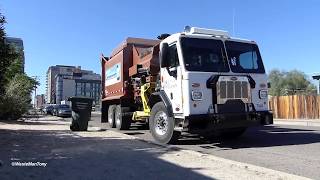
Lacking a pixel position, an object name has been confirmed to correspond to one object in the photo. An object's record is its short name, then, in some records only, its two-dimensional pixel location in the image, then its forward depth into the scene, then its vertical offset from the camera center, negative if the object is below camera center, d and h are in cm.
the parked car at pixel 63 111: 2504 -80
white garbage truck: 671 +42
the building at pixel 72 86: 6775 +466
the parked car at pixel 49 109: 3025 -75
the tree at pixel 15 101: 1628 +14
